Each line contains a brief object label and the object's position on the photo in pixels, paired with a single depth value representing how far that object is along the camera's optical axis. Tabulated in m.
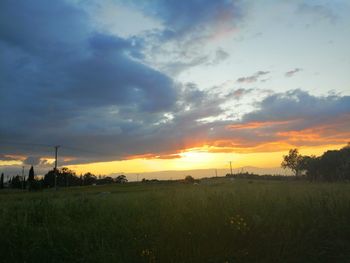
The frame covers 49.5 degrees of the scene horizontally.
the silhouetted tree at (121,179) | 138.75
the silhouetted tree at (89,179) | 136.38
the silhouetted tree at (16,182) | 136.71
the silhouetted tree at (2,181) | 136.99
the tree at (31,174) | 138.75
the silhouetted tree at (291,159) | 143.50
